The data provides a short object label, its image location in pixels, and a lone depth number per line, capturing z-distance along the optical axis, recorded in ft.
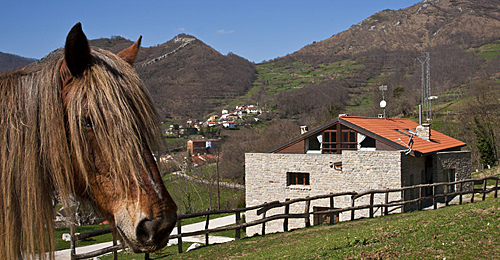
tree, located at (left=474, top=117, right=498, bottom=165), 93.61
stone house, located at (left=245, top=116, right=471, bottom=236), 53.31
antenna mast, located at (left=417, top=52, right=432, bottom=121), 135.10
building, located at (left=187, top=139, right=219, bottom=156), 109.62
